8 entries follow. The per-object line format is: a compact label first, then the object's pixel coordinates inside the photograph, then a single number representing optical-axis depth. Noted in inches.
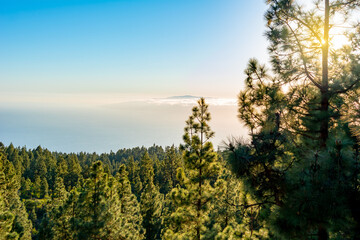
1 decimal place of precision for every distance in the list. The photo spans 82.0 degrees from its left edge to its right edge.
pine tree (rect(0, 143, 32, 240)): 469.4
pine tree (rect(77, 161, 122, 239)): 439.8
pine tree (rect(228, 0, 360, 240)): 131.0
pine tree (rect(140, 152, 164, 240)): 930.1
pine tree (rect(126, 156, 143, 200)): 1695.4
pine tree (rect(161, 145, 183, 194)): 1815.9
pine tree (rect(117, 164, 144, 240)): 765.3
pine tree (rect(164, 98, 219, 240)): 398.3
